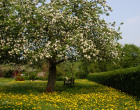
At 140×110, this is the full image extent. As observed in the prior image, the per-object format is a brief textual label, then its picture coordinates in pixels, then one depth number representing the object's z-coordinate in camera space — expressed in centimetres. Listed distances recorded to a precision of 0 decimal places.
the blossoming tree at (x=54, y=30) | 1513
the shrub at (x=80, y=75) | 5973
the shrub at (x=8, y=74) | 5847
